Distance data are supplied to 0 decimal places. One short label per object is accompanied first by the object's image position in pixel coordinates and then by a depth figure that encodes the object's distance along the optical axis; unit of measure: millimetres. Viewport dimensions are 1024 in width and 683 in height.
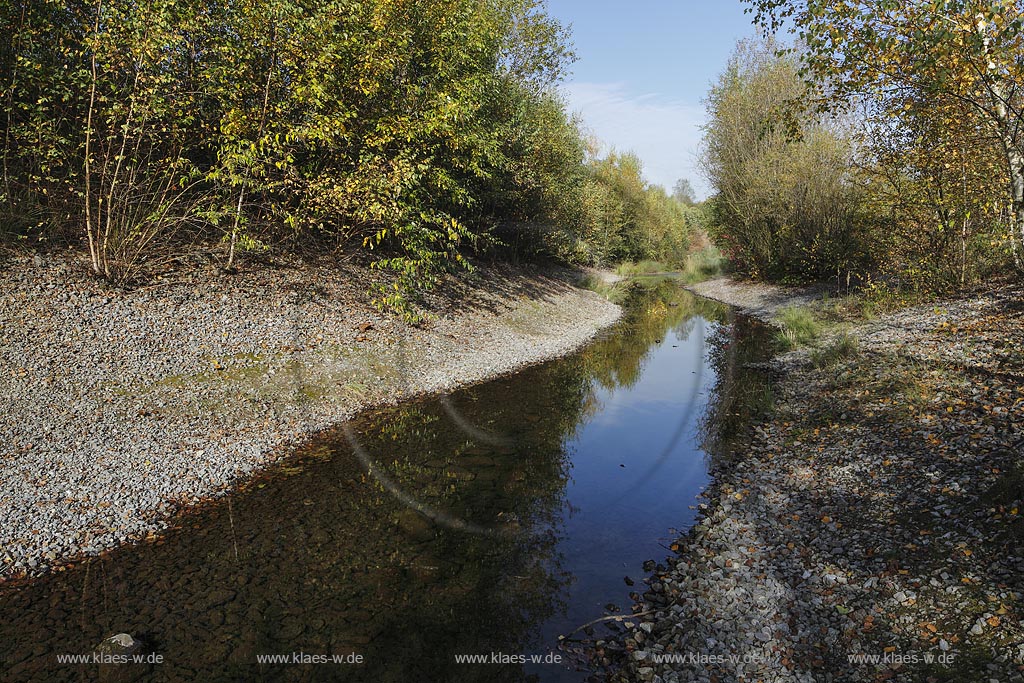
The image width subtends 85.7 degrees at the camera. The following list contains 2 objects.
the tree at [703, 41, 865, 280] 35156
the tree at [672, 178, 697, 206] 153125
